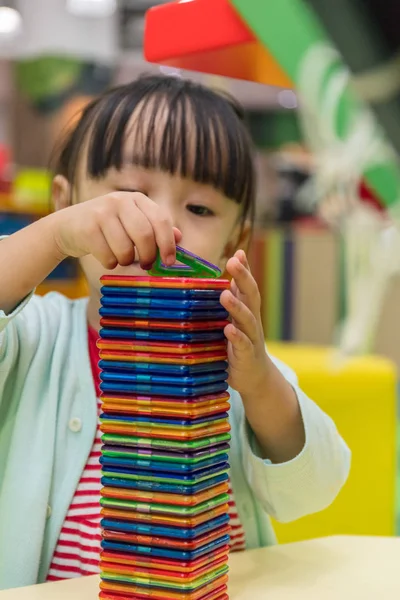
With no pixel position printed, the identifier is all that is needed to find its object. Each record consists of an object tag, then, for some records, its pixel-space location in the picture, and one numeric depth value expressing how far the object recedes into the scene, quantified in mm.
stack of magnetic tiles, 896
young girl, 1050
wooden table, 956
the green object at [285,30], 1112
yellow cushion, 1759
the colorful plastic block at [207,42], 1139
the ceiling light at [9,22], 6692
